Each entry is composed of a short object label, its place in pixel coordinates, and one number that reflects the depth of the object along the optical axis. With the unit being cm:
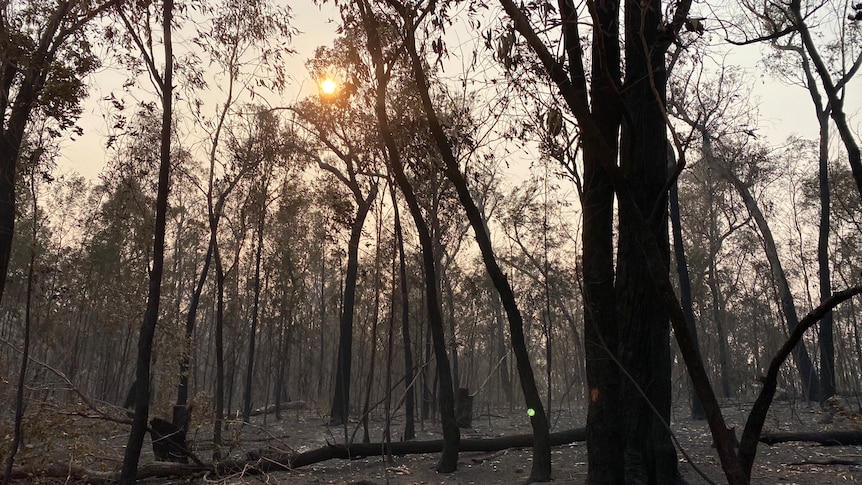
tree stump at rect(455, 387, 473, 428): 1416
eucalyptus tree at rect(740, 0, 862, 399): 841
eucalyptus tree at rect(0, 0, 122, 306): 775
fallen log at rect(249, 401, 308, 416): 2176
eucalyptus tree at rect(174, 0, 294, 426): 960
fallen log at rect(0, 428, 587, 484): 723
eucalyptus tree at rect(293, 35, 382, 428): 1205
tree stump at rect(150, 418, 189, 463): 838
